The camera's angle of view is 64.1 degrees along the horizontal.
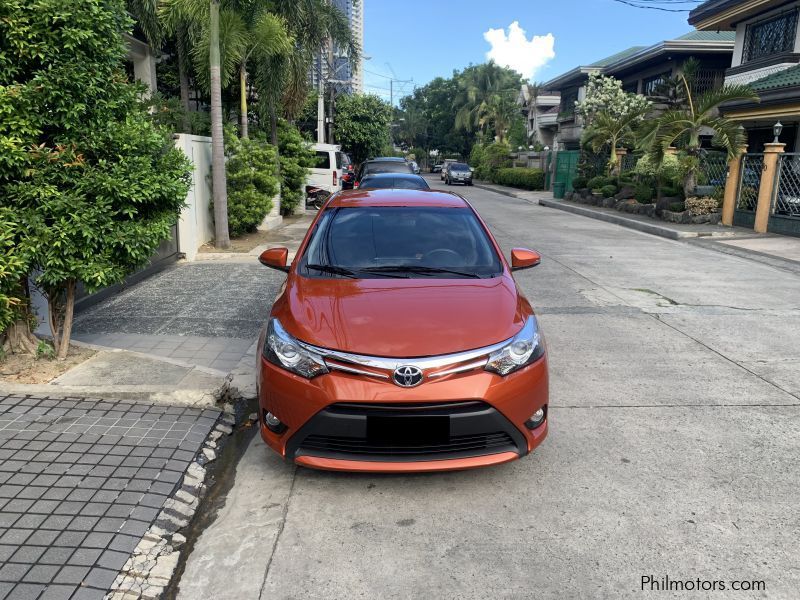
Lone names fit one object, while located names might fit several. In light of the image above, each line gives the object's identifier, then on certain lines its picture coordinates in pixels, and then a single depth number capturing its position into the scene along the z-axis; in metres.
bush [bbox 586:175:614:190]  24.50
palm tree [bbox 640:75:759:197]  16.47
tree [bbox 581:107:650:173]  24.59
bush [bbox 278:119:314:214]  17.56
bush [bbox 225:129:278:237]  12.68
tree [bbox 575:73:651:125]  29.73
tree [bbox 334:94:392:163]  38.16
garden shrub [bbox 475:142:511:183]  47.50
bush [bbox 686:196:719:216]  17.39
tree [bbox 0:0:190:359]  4.49
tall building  21.17
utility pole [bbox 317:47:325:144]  28.30
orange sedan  3.30
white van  21.69
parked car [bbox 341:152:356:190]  24.14
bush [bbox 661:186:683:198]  18.92
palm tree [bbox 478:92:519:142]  58.25
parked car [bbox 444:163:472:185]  44.38
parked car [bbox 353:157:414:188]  16.92
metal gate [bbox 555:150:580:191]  29.16
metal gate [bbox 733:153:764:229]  16.23
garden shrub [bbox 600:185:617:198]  23.67
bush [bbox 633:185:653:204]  20.36
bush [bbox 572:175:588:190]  26.97
